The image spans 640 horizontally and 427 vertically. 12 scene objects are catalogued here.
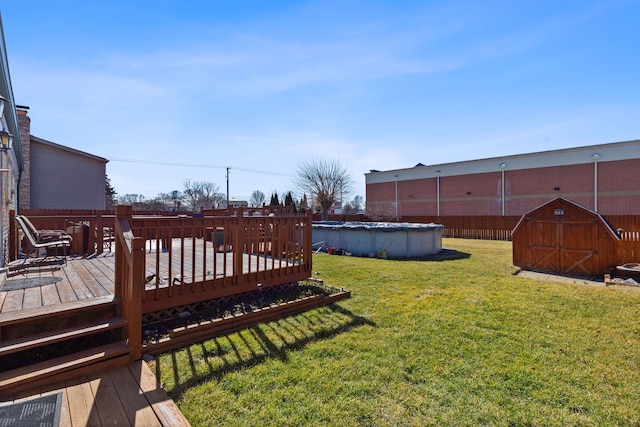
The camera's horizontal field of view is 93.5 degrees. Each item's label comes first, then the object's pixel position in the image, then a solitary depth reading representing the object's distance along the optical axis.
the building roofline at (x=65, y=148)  14.26
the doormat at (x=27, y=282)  3.78
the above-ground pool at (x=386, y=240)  10.97
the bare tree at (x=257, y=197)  50.19
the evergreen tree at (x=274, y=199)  34.56
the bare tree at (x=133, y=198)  39.95
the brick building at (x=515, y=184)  21.33
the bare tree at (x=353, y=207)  40.25
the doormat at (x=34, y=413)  1.97
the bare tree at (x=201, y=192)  47.12
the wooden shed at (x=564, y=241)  7.75
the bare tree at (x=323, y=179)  29.46
